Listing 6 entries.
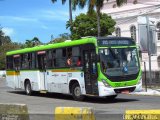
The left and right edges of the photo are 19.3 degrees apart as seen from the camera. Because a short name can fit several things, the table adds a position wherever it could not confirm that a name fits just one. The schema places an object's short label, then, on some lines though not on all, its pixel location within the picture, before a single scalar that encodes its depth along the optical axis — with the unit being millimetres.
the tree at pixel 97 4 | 43178
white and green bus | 20828
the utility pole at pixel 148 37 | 31806
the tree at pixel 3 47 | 98906
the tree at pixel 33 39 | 112106
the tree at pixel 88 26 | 59562
